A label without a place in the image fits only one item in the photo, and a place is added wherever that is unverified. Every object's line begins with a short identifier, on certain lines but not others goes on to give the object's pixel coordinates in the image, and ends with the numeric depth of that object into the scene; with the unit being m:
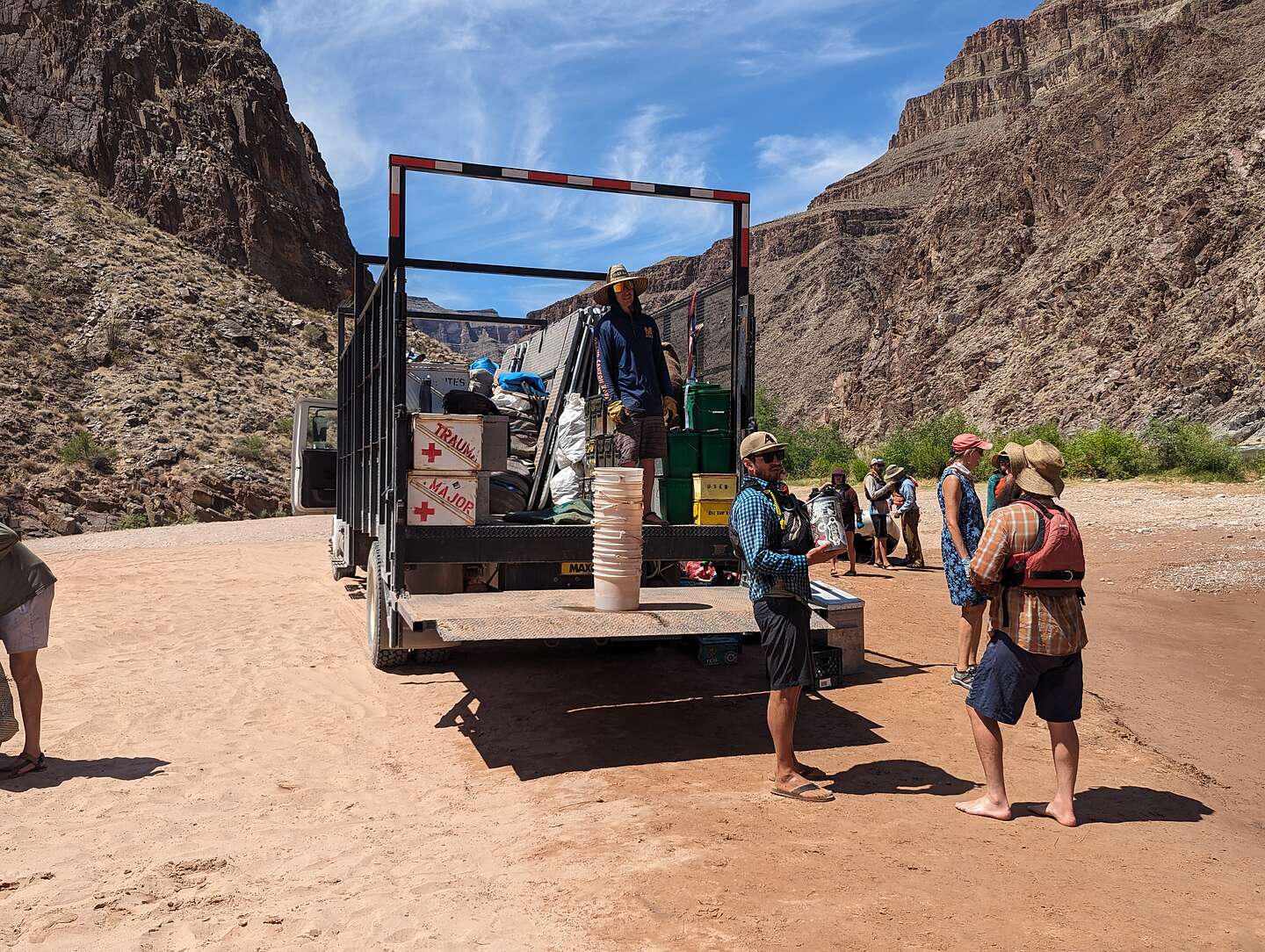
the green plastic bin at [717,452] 7.46
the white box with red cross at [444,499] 6.46
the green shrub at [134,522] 28.31
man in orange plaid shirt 4.55
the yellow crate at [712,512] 7.07
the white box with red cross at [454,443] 6.43
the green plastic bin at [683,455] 7.36
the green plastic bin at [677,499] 7.32
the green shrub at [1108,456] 27.73
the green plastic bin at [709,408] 7.52
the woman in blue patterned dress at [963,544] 7.27
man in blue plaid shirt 4.90
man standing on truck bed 6.78
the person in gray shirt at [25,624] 5.58
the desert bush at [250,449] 32.69
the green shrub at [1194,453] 25.72
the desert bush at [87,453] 30.03
